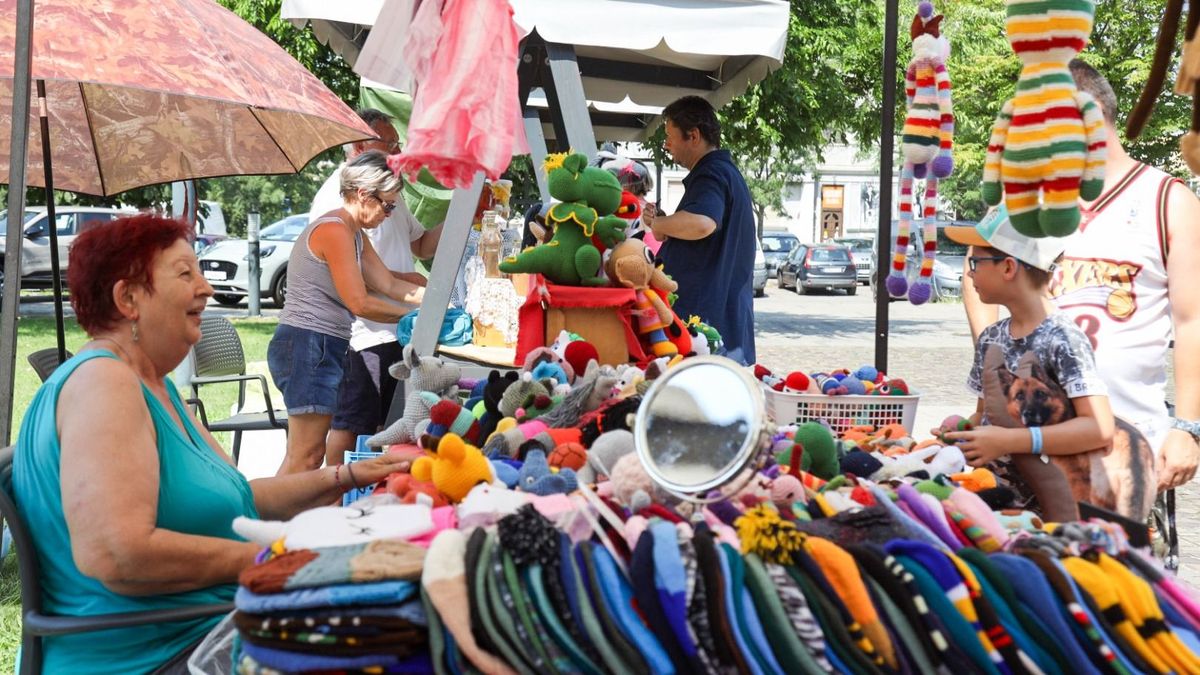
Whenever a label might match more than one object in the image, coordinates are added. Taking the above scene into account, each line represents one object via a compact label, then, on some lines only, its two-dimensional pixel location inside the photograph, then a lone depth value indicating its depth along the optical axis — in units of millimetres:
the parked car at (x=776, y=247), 32281
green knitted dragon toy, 2824
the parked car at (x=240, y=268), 17953
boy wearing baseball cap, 2021
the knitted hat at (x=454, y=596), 1219
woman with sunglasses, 4148
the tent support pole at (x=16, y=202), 2596
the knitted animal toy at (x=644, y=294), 2857
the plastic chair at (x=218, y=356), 5922
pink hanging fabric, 2486
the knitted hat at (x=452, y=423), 2301
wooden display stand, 2801
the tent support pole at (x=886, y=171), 3352
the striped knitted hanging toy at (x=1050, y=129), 1649
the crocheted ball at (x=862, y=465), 1881
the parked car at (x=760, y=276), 24781
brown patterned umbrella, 3115
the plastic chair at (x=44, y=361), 3861
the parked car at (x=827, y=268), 26297
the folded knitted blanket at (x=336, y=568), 1262
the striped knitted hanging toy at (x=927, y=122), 2869
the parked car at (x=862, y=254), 29766
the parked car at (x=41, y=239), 16938
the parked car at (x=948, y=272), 25127
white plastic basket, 2559
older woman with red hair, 1895
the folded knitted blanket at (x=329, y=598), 1242
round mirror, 1360
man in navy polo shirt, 4152
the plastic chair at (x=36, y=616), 1936
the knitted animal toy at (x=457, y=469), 1705
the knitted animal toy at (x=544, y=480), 1684
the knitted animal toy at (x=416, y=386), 2492
